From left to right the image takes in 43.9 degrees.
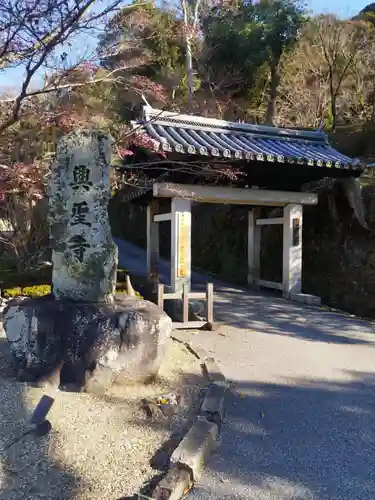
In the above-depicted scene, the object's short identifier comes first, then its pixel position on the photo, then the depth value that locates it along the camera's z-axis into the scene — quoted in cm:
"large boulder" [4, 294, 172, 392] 426
